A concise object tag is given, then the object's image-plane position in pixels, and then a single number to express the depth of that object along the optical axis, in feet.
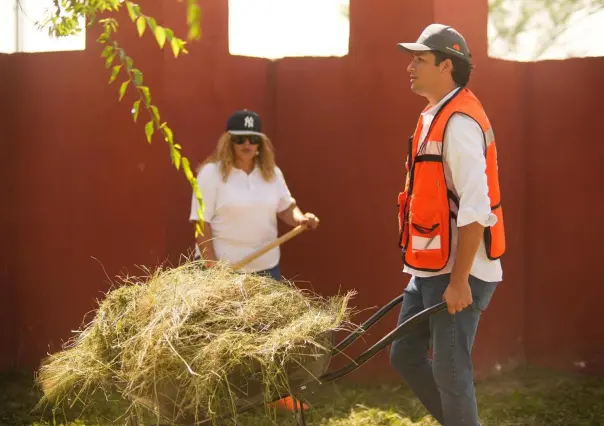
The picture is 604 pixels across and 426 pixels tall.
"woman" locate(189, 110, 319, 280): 16.79
